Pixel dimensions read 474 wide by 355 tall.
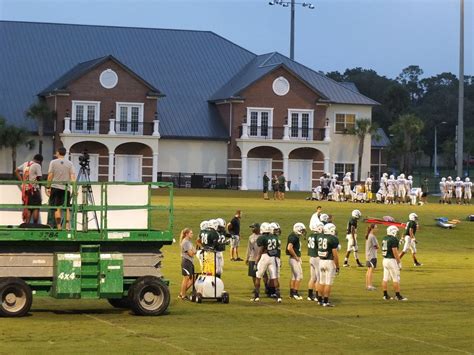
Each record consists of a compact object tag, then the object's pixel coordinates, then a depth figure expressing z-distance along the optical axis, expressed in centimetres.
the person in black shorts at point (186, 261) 2819
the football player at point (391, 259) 2861
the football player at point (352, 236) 3916
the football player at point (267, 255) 2805
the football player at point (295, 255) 2858
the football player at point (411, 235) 3981
